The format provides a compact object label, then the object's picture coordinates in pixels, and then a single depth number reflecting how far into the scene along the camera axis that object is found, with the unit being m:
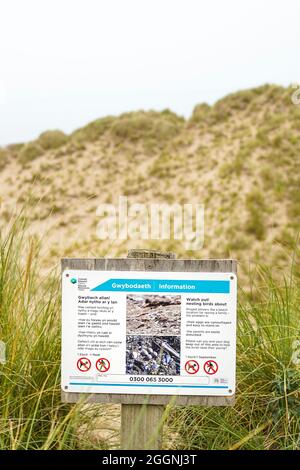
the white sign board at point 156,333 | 3.05
